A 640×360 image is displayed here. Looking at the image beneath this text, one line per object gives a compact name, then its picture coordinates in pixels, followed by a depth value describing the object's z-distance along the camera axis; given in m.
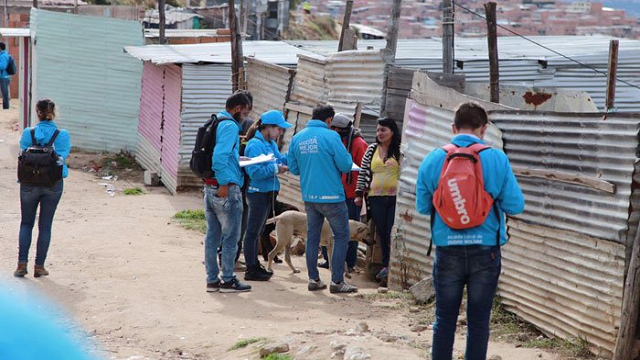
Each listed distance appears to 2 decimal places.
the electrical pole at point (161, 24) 22.52
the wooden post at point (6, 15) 32.56
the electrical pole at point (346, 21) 14.24
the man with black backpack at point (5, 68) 26.92
